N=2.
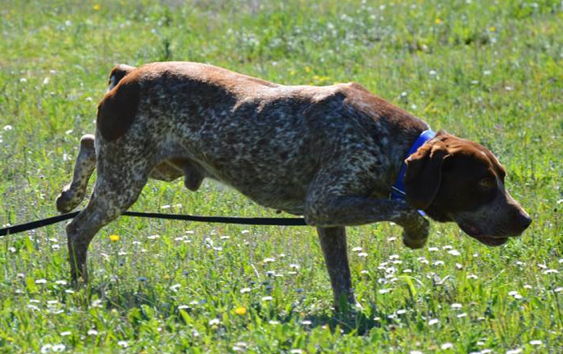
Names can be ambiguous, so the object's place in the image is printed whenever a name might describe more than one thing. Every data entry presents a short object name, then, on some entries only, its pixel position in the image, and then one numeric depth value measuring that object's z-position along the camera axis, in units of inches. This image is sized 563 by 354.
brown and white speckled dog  451.5
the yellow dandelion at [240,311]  432.5
